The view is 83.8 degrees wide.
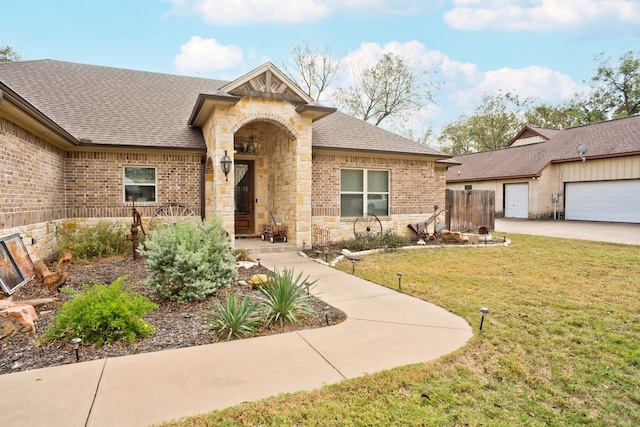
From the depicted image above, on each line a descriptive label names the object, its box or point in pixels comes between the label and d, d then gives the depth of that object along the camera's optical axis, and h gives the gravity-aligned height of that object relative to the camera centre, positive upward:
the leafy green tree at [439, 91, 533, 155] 37.66 +9.25
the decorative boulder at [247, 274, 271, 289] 5.56 -1.19
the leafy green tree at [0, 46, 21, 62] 22.84 +9.94
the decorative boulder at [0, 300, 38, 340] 3.76 -1.25
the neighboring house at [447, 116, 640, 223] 17.69 +1.73
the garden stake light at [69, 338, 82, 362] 3.18 -1.27
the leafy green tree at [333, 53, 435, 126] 26.45 +8.81
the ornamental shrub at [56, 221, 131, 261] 7.95 -0.80
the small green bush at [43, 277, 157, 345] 3.65 -1.19
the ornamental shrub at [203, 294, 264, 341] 3.91 -1.28
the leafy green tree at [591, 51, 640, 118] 32.25 +11.40
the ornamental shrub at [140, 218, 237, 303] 4.91 -0.82
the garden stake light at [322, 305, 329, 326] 4.38 -1.38
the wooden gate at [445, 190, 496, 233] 14.49 -0.15
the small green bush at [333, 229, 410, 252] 10.05 -1.05
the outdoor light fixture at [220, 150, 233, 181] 8.96 +1.07
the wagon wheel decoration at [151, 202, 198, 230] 9.89 -0.18
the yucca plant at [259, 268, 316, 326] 4.29 -1.19
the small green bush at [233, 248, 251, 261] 8.39 -1.12
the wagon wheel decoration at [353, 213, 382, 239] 11.44 -0.62
